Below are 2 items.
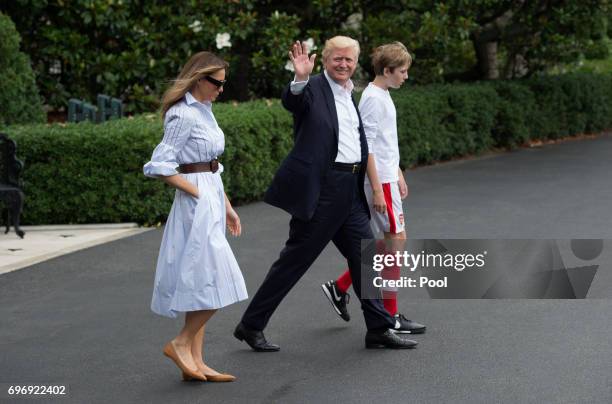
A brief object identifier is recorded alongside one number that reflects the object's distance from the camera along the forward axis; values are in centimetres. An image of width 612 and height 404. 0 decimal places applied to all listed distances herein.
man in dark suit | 699
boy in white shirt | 763
